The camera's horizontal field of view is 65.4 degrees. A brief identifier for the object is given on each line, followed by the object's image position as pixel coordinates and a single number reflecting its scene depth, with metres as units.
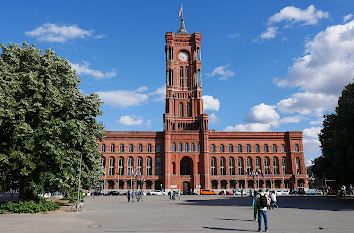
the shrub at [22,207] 20.83
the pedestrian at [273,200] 24.83
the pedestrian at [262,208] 12.70
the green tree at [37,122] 20.45
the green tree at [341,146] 29.52
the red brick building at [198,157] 72.69
